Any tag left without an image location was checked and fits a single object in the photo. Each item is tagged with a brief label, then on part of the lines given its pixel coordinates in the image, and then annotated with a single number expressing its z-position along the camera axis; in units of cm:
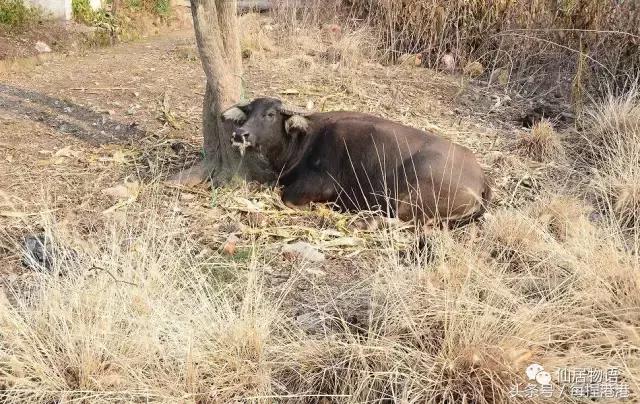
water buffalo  459
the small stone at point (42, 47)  837
